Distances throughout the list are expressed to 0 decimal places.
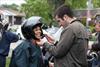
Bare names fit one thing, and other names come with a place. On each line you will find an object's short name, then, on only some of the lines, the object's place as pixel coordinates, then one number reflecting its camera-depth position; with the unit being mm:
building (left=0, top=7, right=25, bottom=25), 34874
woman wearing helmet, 2051
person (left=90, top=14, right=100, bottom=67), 2767
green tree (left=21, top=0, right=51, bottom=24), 17759
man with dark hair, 2220
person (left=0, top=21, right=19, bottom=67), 3047
